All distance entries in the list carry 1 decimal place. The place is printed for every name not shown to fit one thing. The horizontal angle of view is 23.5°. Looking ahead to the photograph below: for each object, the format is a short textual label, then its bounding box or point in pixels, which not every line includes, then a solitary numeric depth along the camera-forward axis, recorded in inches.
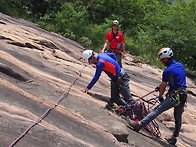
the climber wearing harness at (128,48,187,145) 402.0
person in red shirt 557.6
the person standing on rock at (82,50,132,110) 416.5
